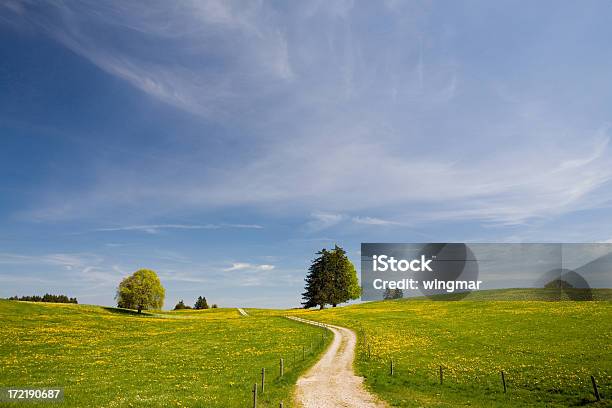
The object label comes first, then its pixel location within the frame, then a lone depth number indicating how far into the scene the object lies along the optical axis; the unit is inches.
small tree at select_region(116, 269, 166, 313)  4473.4
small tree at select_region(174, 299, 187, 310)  7042.3
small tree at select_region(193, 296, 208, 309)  7219.5
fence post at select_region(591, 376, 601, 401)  1010.7
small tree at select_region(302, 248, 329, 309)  4858.5
